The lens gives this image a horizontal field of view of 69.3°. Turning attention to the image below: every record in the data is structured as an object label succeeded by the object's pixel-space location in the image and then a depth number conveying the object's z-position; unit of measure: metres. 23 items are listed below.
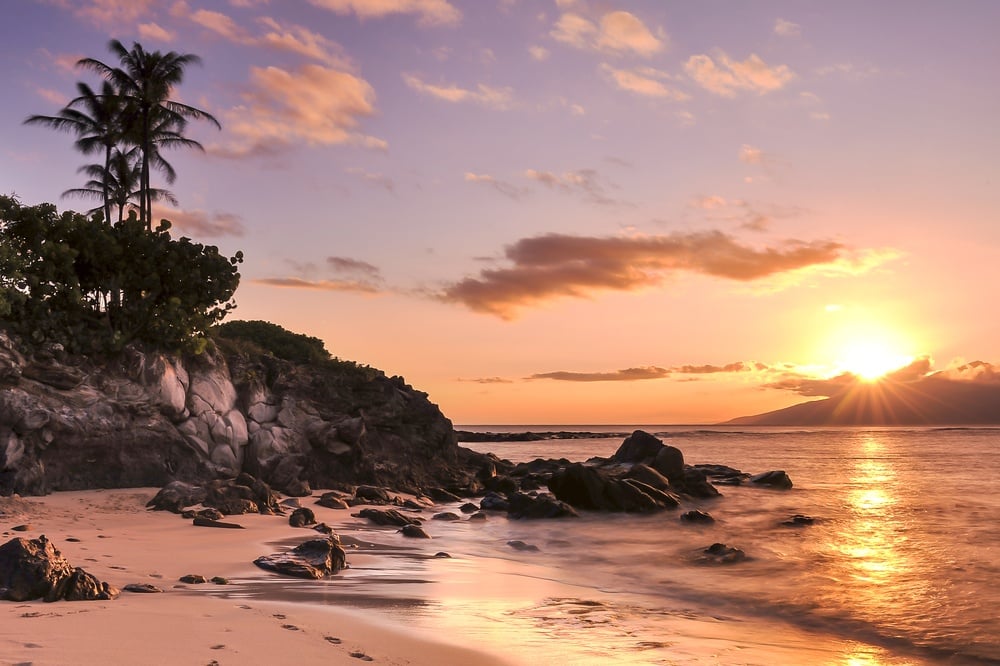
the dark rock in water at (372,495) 25.69
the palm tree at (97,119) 41.09
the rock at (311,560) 11.80
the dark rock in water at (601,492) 26.66
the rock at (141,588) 9.29
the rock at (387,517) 20.39
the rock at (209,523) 16.34
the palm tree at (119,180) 43.94
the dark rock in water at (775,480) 37.28
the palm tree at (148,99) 40.69
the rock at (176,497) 18.62
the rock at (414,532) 18.52
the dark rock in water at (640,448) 36.46
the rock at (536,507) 25.25
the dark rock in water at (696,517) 24.23
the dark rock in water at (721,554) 17.58
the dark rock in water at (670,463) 33.28
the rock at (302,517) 18.11
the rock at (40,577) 7.88
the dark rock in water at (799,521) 24.08
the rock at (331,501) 23.23
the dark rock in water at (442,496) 30.12
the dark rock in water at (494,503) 26.69
